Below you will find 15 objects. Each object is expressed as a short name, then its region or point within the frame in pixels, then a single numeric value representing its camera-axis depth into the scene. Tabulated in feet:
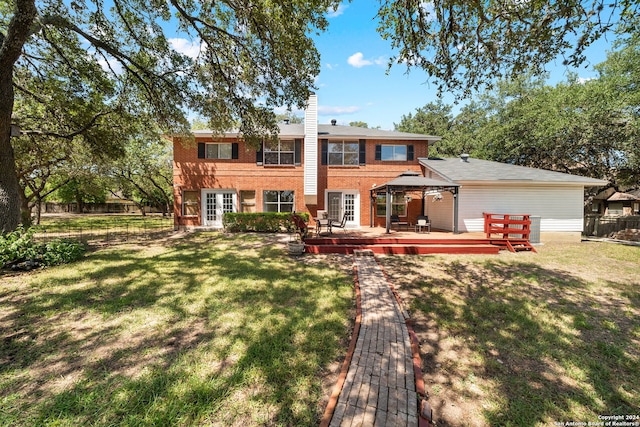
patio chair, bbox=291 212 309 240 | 32.65
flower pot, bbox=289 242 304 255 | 28.89
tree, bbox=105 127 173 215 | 78.33
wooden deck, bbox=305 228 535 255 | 31.09
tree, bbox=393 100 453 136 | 103.24
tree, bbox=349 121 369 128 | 151.74
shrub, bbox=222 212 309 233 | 45.78
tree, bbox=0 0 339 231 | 22.79
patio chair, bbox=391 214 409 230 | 43.70
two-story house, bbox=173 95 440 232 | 49.96
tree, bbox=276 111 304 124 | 121.75
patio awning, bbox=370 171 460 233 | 39.42
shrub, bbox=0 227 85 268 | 21.61
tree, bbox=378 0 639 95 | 16.75
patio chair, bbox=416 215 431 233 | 41.60
